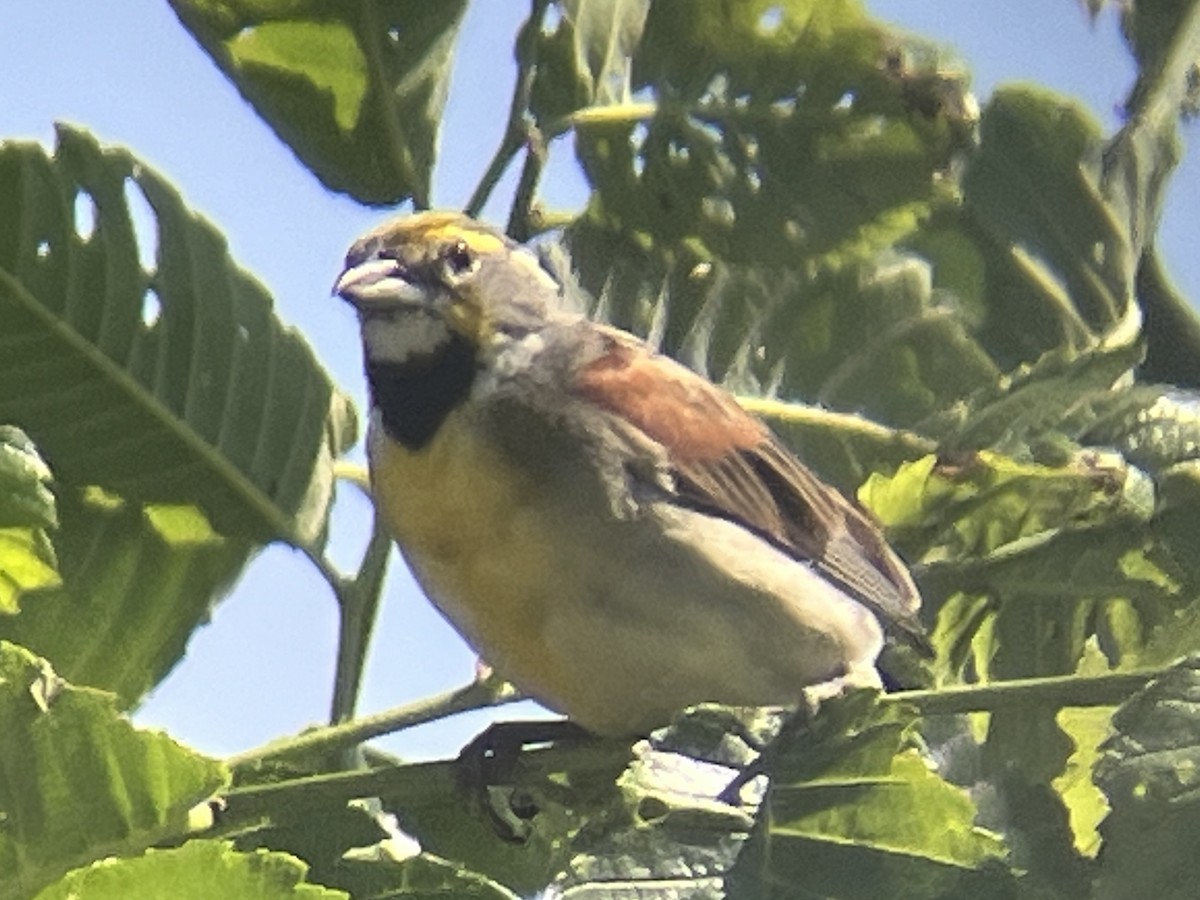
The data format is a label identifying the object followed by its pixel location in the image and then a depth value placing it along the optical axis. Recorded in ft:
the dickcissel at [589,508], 13.85
